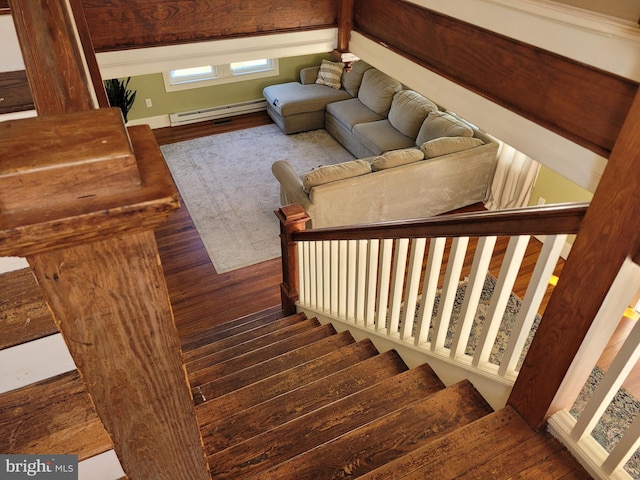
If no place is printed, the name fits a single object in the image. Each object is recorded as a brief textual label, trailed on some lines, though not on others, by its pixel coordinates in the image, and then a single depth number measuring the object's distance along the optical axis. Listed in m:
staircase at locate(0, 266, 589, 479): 0.98
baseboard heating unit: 7.00
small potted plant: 6.21
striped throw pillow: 6.84
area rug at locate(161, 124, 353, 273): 4.75
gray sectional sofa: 4.29
